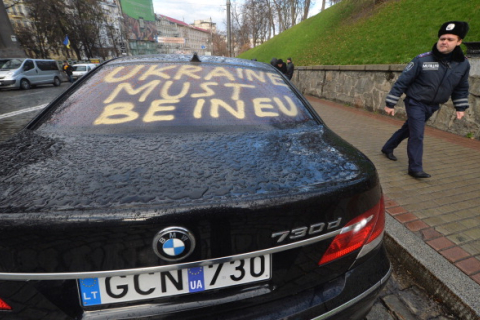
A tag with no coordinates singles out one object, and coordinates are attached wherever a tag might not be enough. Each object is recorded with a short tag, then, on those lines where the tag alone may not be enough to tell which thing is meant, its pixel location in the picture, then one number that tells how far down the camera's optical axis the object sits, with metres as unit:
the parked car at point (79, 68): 21.66
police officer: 3.17
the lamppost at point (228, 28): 21.81
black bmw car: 0.85
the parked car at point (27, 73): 14.36
